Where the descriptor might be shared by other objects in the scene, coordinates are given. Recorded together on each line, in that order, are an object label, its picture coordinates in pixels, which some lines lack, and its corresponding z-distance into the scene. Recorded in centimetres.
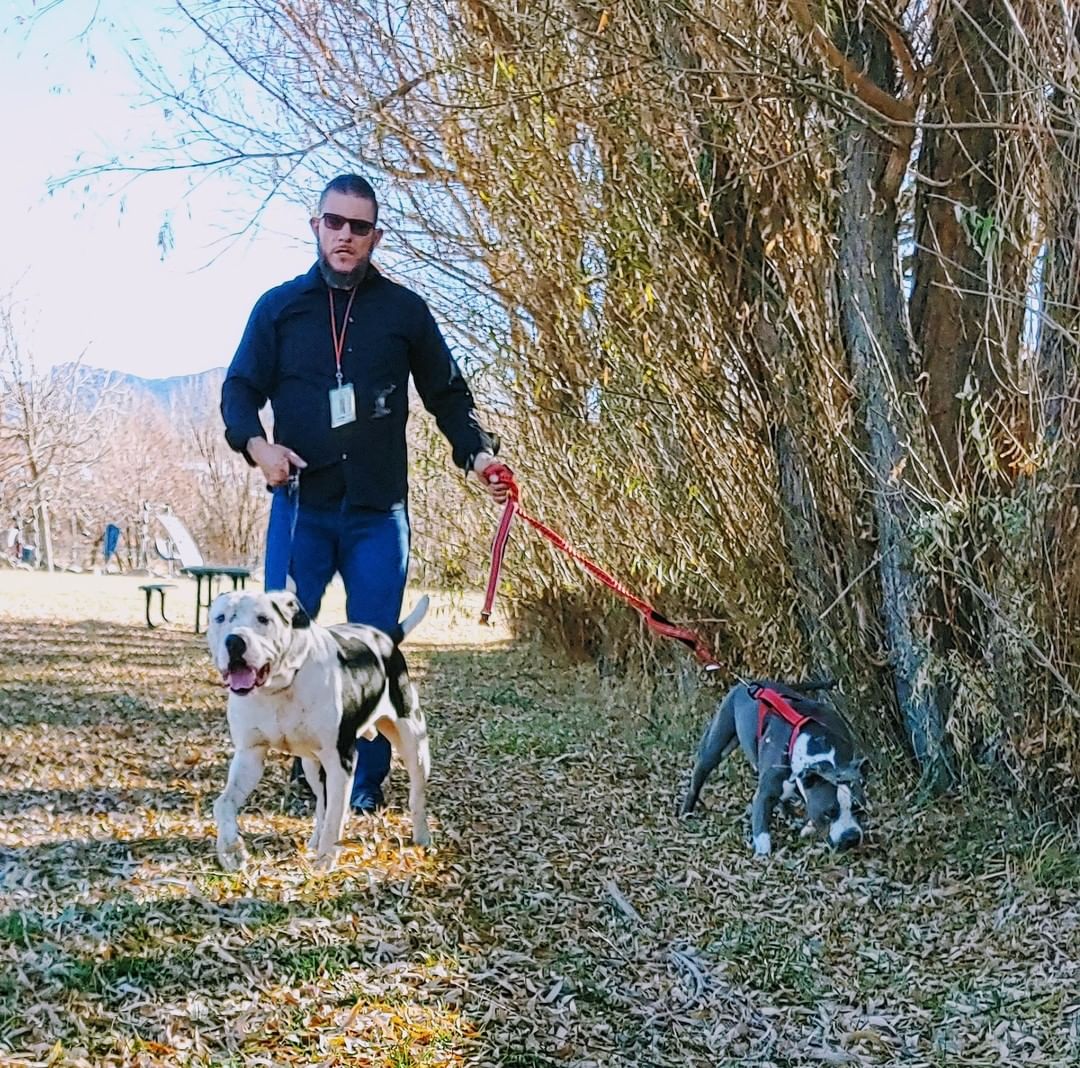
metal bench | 1207
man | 462
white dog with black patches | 379
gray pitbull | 479
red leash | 466
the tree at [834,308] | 449
